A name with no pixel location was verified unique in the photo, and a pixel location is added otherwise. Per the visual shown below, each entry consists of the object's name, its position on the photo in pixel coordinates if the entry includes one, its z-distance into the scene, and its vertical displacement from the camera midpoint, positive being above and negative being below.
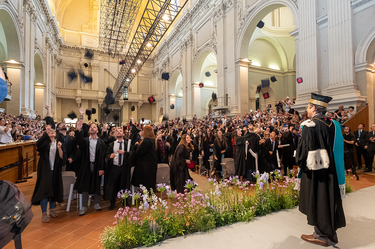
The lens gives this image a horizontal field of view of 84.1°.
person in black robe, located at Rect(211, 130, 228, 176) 7.08 -0.63
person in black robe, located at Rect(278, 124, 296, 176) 7.28 -0.67
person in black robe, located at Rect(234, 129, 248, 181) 6.30 -0.87
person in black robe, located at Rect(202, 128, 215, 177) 8.06 -0.67
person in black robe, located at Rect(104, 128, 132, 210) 4.56 -0.88
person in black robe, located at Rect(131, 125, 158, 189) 4.84 -0.78
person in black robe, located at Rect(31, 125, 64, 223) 3.82 -0.82
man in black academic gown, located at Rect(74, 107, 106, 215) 4.38 -0.77
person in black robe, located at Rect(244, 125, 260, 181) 6.25 -0.62
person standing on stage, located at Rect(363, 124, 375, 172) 7.15 -0.69
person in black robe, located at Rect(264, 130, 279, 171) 6.72 -0.70
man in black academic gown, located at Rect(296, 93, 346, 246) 2.67 -0.64
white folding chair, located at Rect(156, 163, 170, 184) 5.52 -1.18
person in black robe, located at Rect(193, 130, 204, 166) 8.67 -0.75
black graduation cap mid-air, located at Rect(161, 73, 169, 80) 25.38 +6.54
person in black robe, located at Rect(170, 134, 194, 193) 5.21 -0.85
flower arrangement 2.93 -1.40
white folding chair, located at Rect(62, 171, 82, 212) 4.43 -1.13
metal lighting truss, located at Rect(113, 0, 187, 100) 13.19 +6.79
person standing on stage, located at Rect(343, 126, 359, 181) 7.07 -0.47
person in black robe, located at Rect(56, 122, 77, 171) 5.00 -0.33
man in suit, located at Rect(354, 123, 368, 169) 7.40 -0.42
